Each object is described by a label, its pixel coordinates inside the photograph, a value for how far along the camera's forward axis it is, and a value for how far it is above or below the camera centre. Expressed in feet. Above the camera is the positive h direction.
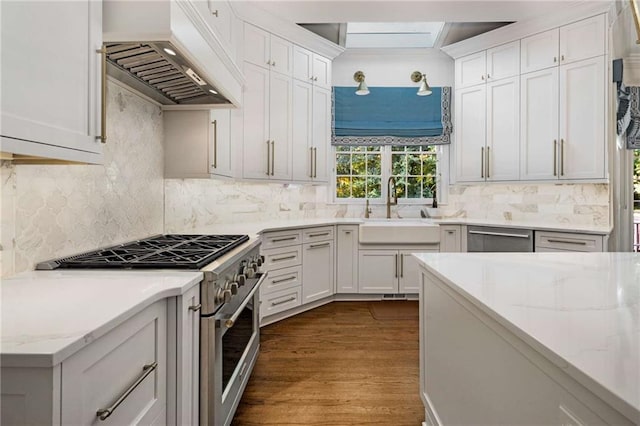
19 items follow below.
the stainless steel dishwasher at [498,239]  10.82 -0.71
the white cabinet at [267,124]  11.19 +2.82
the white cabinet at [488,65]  12.31 +5.16
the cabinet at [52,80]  2.87 +1.18
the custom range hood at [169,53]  4.28 +2.21
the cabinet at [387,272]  13.12 -1.97
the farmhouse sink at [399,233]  12.89 -0.60
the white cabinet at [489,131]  12.35 +2.91
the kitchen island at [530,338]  2.06 -0.81
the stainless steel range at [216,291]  4.60 -1.07
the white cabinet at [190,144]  8.10 +1.54
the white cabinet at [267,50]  11.02 +5.06
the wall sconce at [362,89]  13.67 +4.62
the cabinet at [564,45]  10.64 +5.11
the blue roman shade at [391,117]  14.74 +3.87
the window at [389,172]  15.39 +1.77
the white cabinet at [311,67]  12.56 +5.12
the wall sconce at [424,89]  13.17 +4.43
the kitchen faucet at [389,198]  14.88 +0.70
